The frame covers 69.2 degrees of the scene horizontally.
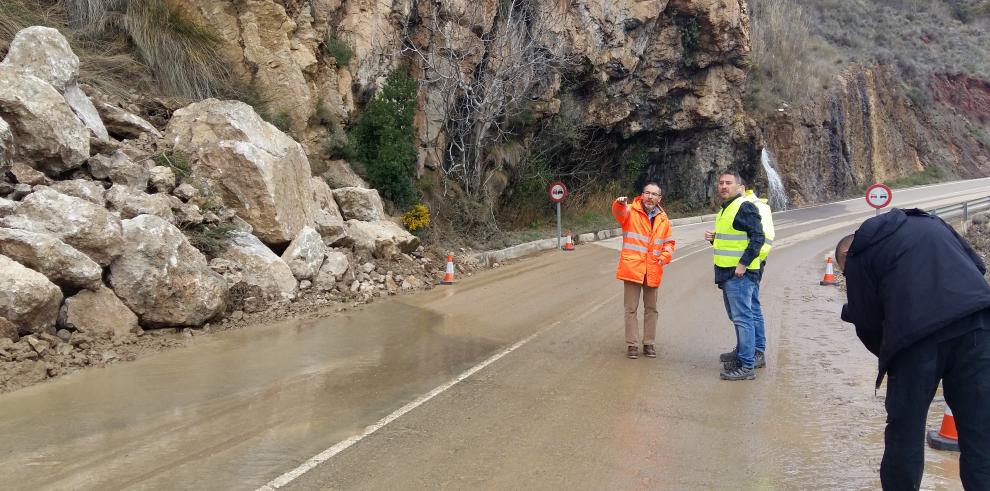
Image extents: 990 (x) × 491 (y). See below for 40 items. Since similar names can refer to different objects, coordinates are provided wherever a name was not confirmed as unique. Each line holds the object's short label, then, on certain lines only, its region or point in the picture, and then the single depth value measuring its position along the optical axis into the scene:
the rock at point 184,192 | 10.27
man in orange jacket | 7.75
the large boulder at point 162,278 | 8.30
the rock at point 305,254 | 10.90
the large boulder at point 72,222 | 7.82
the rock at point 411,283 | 12.31
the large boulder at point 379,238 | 13.00
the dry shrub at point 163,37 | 13.27
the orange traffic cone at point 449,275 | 13.20
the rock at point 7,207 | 7.77
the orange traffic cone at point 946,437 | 5.07
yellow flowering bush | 15.65
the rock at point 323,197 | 13.11
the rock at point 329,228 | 12.30
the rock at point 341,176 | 14.81
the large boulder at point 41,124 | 8.85
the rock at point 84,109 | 10.06
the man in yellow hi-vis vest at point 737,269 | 6.94
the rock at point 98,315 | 7.67
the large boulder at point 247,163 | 10.91
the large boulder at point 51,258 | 7.31
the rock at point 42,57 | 9.80
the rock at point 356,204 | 14.00
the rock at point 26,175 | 8.55
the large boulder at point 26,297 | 6.93
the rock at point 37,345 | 7.07
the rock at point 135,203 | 9.09
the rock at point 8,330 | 6.95
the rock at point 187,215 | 9.79
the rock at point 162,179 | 10.14
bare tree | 18.80
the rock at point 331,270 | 11.12
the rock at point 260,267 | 10.02
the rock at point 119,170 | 9.60
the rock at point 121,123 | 11.05
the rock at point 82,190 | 8.85
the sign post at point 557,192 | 19.28
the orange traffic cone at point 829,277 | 13.60
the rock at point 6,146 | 8.20
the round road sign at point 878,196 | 13.68
